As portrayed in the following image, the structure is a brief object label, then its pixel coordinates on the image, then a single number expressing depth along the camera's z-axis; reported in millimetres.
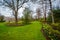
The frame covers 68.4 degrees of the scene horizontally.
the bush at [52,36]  1571
